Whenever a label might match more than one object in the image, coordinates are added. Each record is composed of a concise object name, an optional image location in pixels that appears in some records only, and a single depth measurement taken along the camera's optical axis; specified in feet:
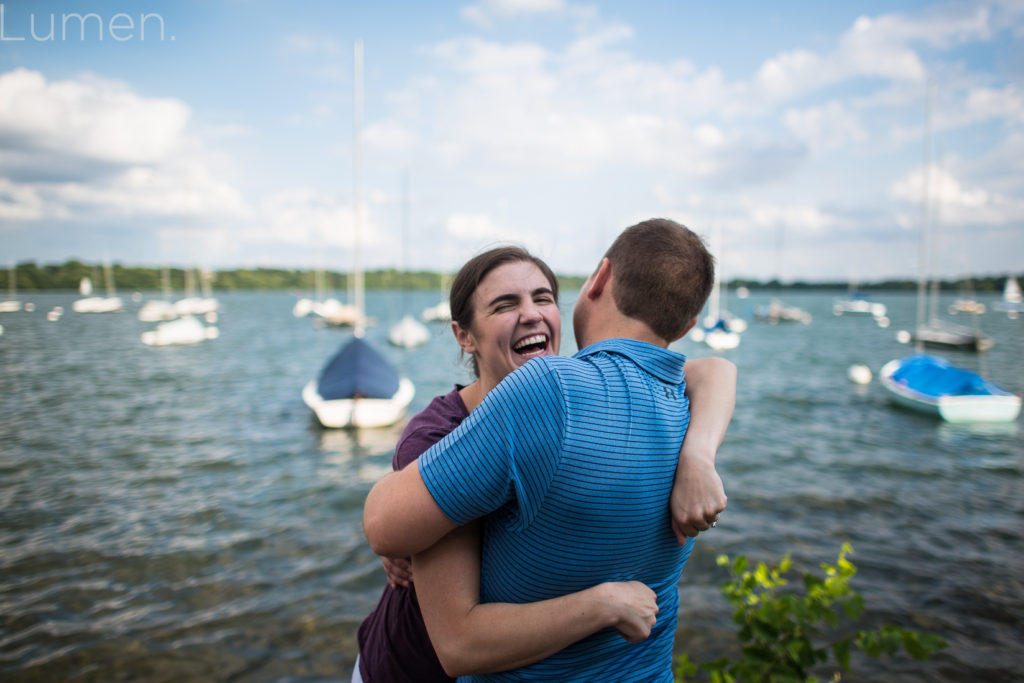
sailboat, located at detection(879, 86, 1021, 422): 56.24
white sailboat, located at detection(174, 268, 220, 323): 243.70
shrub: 10.44
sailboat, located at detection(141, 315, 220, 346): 143.74
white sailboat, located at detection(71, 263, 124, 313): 291.58
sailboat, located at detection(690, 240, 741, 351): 137.59
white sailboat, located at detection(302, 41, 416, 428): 50.21
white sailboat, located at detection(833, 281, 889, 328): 336.70
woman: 4.61
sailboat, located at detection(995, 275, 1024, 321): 357.41
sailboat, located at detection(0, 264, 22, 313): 318.45
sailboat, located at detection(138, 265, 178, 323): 232.73
